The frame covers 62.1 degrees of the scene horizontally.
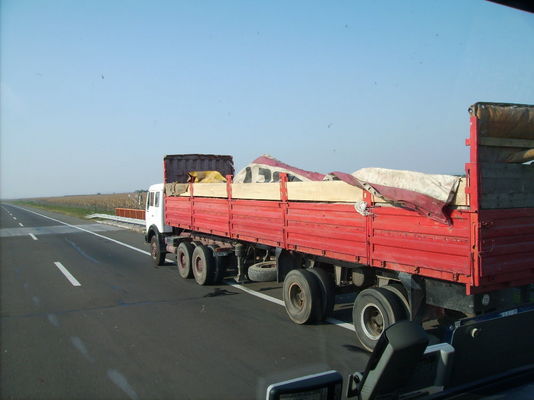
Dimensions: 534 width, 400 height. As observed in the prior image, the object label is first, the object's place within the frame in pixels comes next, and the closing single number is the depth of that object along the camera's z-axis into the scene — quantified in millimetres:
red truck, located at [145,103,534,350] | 4457
